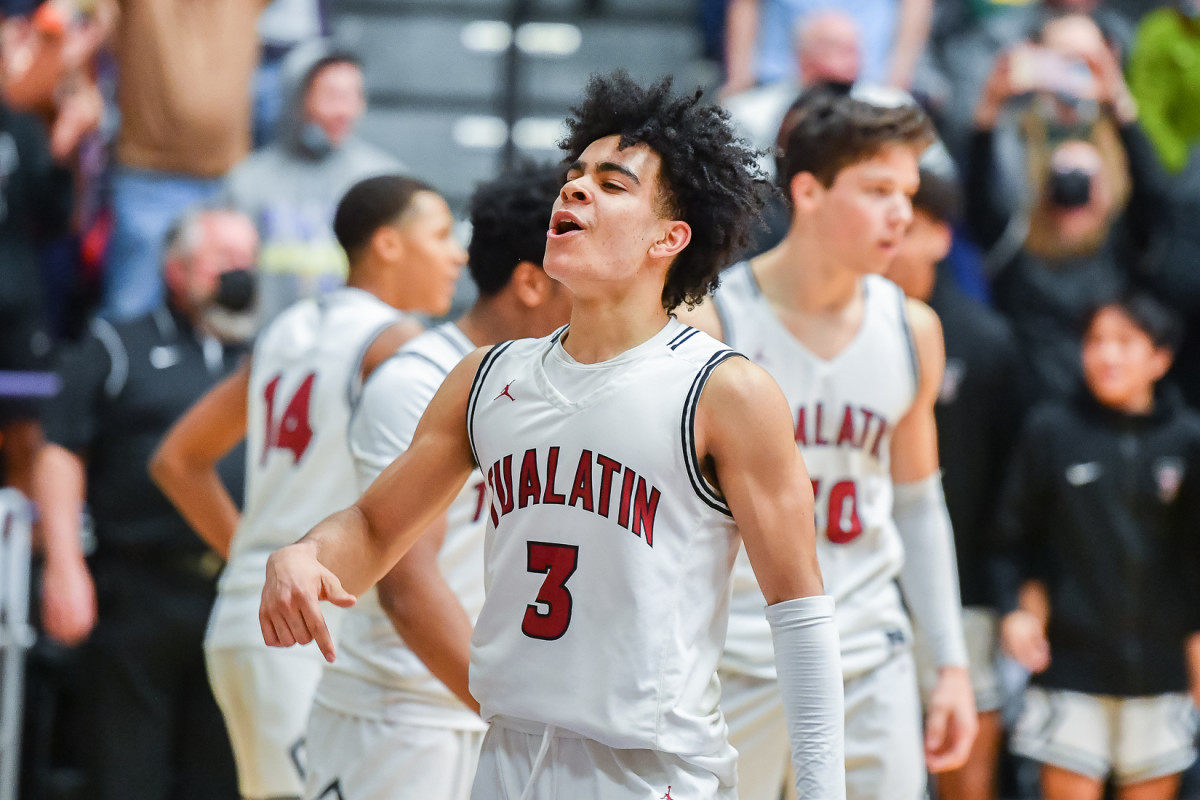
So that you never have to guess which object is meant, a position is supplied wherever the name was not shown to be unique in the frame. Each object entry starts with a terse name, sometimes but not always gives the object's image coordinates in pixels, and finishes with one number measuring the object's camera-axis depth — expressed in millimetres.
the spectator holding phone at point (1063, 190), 14398
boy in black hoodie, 11750
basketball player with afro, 5070
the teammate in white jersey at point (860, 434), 7531
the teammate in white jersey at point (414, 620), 6449
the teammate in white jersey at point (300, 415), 8070
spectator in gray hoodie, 14562
